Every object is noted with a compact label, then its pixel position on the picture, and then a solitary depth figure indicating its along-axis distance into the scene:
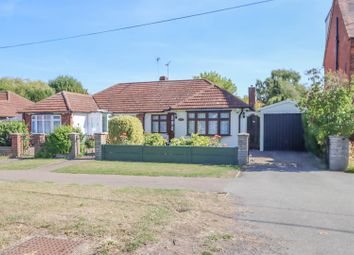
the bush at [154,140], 17.14
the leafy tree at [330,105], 13.73
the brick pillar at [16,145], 18.56
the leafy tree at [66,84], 56.05
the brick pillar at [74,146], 17.47
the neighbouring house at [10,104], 34.80
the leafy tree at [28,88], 50.22
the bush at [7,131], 20.22
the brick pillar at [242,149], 14.66
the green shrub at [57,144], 17.91
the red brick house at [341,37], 19.33
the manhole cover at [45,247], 4.96
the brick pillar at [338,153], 13.37
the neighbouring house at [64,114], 24.30
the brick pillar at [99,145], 16.77
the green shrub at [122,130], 18.20
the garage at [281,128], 22.03
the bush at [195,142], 16.48
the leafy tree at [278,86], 47.75
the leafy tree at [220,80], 46.01
